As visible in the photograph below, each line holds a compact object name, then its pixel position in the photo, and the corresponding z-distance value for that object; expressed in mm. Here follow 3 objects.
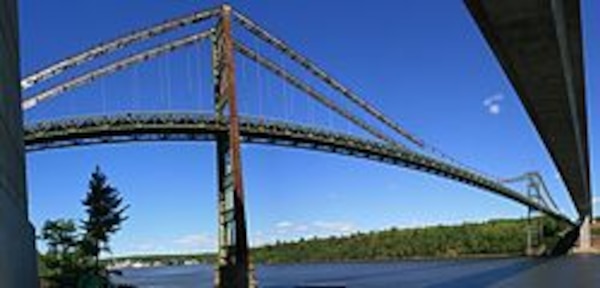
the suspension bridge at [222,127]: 45825
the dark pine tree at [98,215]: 62500
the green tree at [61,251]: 56738
